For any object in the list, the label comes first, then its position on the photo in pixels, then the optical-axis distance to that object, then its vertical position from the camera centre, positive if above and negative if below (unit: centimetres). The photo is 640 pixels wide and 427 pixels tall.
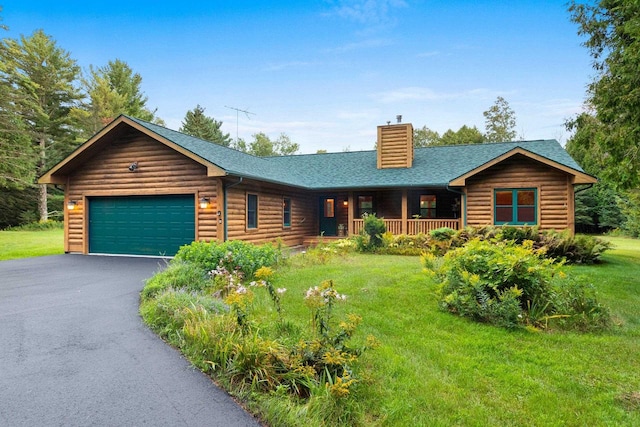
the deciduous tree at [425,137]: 4112 +861
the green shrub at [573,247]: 1027 -110
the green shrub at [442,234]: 1203 -86
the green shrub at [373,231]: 1304 -84
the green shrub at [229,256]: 755 -109
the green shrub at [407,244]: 1226 -129
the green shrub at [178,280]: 610 -135
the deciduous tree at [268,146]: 5347 +973
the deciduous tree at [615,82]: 733 +295
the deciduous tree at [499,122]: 3838 +970
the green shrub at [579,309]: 485 -142
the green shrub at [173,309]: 450 -139
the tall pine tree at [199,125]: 4166 +998
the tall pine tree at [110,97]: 3122 +1085
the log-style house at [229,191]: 1150 +66
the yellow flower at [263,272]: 441 -81
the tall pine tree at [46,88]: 2667 +969
